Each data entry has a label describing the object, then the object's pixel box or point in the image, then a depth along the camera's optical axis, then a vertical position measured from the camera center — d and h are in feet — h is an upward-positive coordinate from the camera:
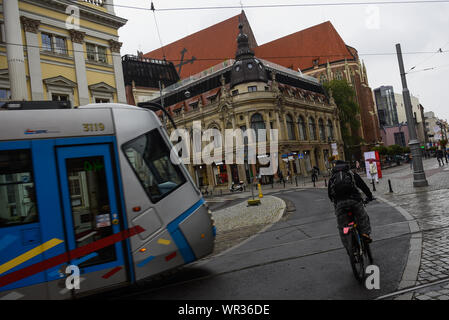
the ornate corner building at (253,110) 138.82 +27.70
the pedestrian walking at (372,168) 60.23 -2.62
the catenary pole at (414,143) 49.67 +0.76
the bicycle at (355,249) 14.64 -4.17
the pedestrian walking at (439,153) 96.91 -2.74
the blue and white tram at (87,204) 14.97 -0.58
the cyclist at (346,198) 15.70 -1.95
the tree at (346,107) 185.57 +28.14
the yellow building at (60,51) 44.88 +22.96
